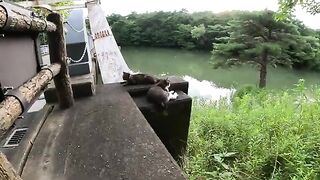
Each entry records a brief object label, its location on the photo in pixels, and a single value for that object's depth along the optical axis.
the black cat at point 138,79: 2.30
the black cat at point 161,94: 1.94
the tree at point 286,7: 3.34
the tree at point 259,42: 6.96
